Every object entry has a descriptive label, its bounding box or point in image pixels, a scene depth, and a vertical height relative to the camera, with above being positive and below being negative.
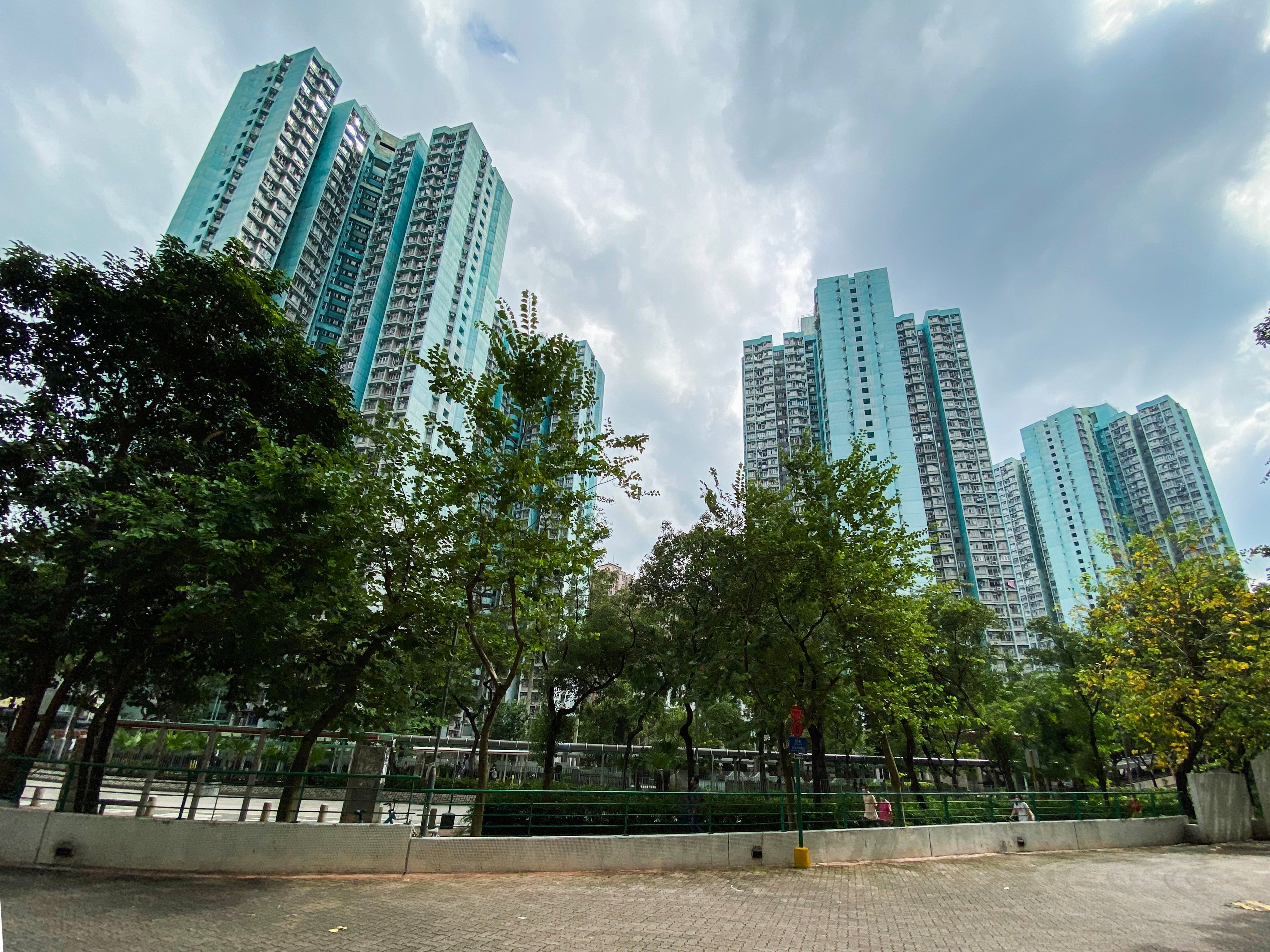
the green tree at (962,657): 25.23 +3.72
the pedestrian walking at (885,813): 13.87 -1.51
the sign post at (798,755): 10.62 -0.25
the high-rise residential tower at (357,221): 65.25 +56.25
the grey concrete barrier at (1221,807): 17.27 -1.28
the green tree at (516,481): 11.81 +4.69
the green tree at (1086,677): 21.33 +2.77
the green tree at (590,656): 23.17 +2.79
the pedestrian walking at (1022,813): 15.64 -1.53
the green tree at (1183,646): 17.02 +3.26
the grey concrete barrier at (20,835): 8.58 -1.78
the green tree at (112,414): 11.89 +6.49
